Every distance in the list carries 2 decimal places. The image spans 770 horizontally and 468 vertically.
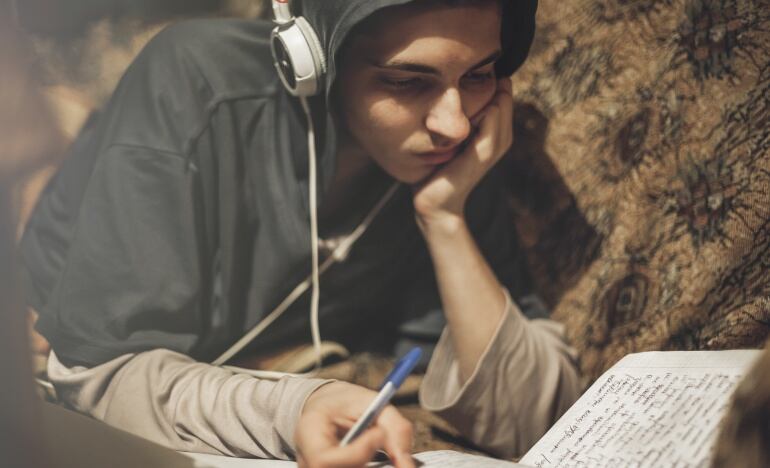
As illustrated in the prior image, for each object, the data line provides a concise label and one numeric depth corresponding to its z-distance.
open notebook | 0.76
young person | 0.76
